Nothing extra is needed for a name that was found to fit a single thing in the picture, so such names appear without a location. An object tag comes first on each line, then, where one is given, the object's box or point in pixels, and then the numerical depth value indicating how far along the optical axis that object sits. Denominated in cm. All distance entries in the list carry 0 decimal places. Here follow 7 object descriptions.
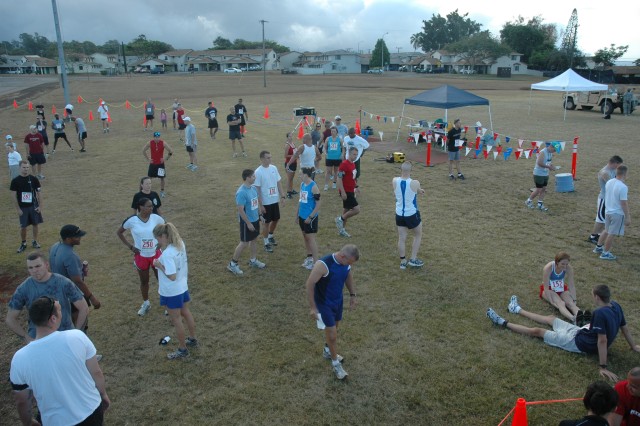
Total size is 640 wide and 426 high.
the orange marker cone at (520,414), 411
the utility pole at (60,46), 2341
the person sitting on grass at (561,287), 639
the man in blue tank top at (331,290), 487
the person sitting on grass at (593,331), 514
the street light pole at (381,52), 10771
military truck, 2833
